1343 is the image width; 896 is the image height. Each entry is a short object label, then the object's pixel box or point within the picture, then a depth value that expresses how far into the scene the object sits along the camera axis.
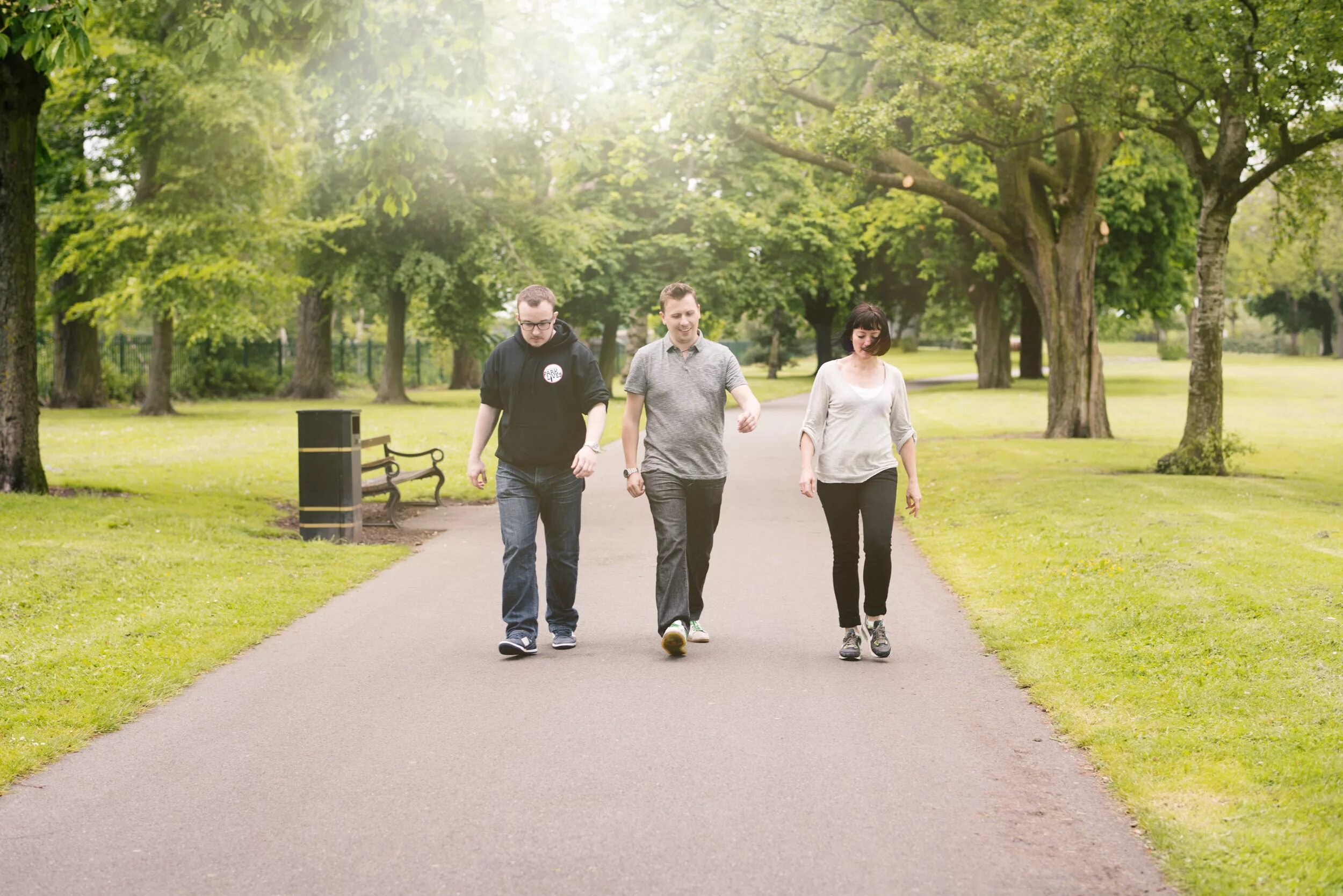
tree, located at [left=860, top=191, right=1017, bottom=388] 41.25
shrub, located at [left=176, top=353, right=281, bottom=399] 40.09
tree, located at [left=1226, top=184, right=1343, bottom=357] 76.44
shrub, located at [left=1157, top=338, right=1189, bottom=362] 84.19
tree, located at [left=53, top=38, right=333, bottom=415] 28.28
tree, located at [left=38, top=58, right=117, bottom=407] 29.00
